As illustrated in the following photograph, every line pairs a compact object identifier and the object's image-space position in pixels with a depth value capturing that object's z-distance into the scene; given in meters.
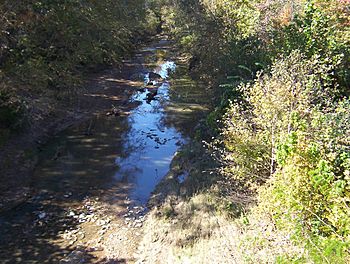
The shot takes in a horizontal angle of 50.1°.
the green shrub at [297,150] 6.12
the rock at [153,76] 30.59
